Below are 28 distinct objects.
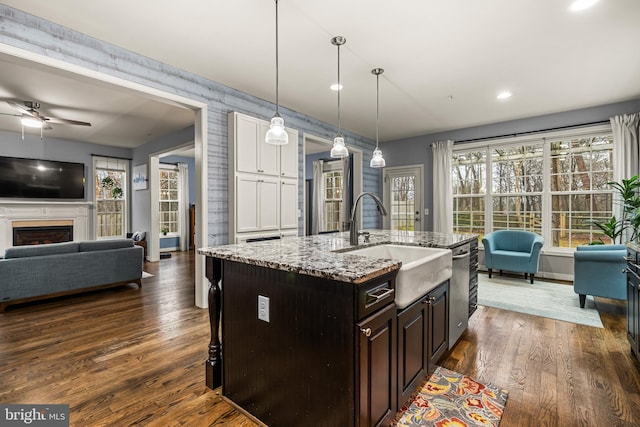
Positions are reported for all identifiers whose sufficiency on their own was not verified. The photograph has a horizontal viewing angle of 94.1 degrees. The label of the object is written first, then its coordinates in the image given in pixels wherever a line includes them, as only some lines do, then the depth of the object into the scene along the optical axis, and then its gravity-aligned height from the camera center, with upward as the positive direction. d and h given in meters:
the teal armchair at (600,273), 3.12 -0.66
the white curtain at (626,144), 4.03 +0.93
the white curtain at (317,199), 7.53 +0.38
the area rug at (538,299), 3.21 -1.09
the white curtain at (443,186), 5.63 +0.52
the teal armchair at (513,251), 4.39 -0.61
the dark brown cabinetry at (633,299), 2.02 -0.64
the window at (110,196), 6.97 +0.46
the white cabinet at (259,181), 3.55 +0.43
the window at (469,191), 5.52 +0.43
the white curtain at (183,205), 8.26 +0.28
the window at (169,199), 8.06 +0.44
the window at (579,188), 4.45 +0.38
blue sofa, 3.32 -0.65
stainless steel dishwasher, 2.25 -0.64
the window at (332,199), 7.25 +0.38
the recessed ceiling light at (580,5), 2.15 +1.52
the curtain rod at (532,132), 4.37 +1.32
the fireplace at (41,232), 5.82 -0.33
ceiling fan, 4.06 +1.39
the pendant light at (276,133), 2.26 +0.62
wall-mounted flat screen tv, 5.74 +0.76
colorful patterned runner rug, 1.63 -1.13
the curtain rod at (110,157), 6.75 +1.38
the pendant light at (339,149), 2.82 +0.62
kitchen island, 1.23 -0.57
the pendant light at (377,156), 3.24 +0.66
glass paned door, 6.21 +0.34
